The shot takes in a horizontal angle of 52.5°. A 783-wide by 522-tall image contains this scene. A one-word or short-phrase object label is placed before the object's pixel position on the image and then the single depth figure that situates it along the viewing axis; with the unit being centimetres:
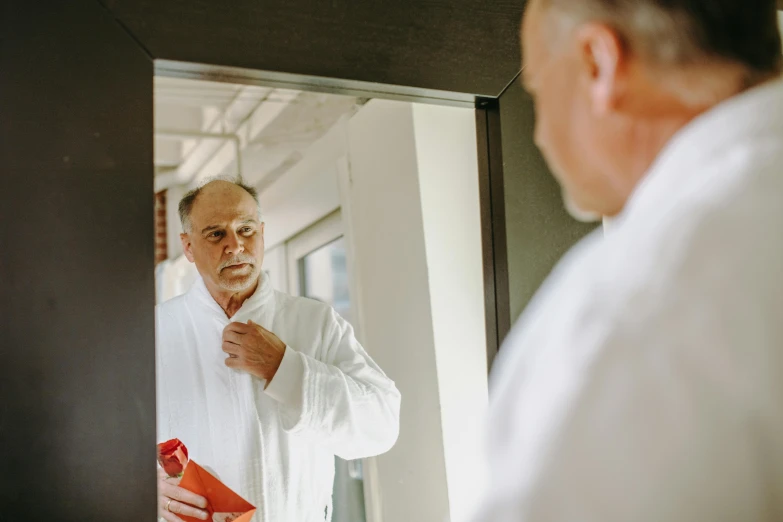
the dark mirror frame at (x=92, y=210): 69
